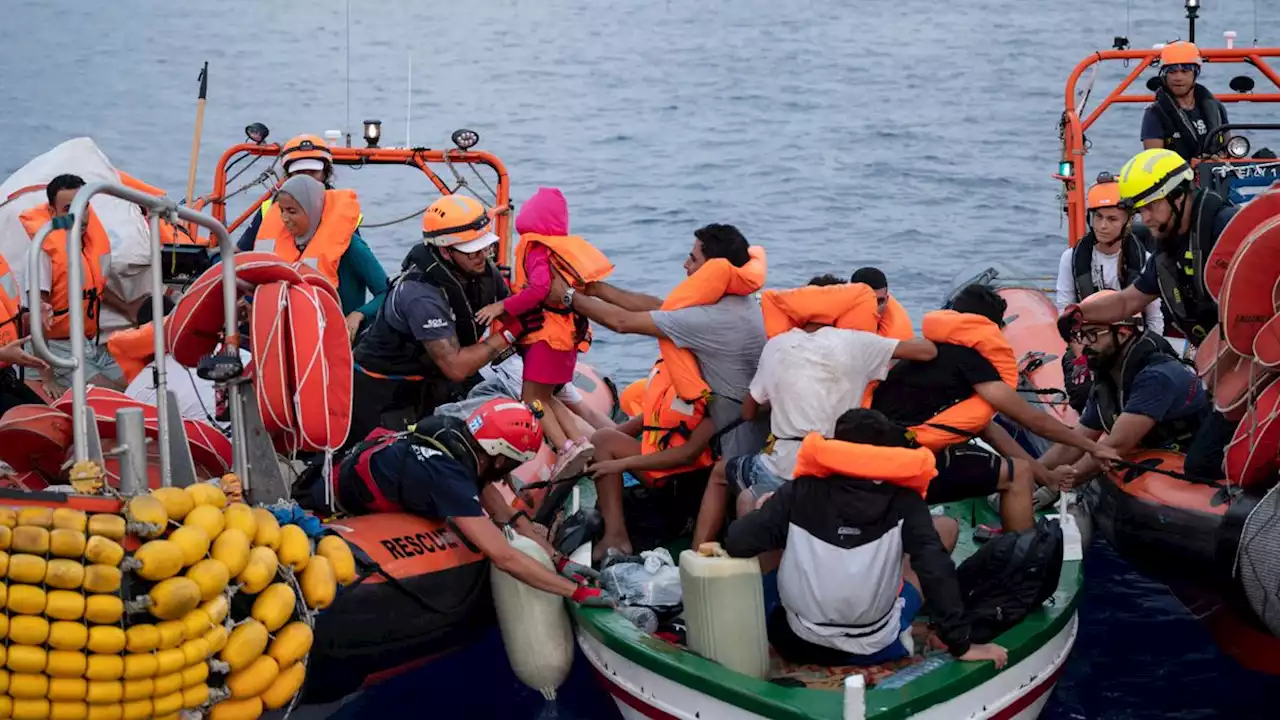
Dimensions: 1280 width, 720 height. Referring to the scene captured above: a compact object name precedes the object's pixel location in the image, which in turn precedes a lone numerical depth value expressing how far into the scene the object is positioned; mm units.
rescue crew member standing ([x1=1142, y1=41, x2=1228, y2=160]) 10500
